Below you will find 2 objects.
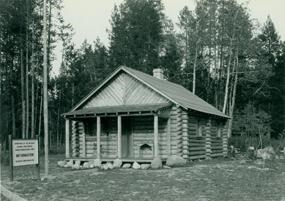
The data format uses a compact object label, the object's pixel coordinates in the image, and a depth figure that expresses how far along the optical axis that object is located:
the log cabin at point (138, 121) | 25.08
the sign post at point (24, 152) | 16.05
